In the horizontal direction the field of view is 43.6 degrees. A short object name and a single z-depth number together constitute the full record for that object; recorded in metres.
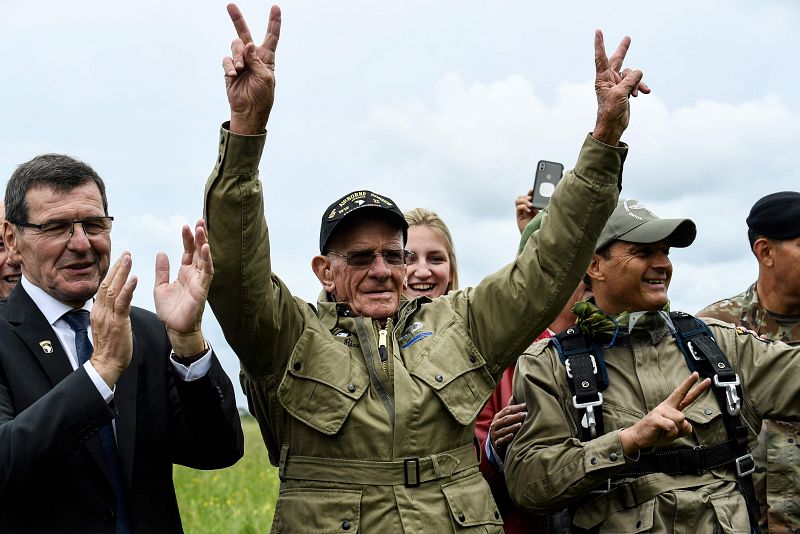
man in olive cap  4.55
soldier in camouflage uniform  5.79
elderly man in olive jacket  4.09
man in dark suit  3.66
